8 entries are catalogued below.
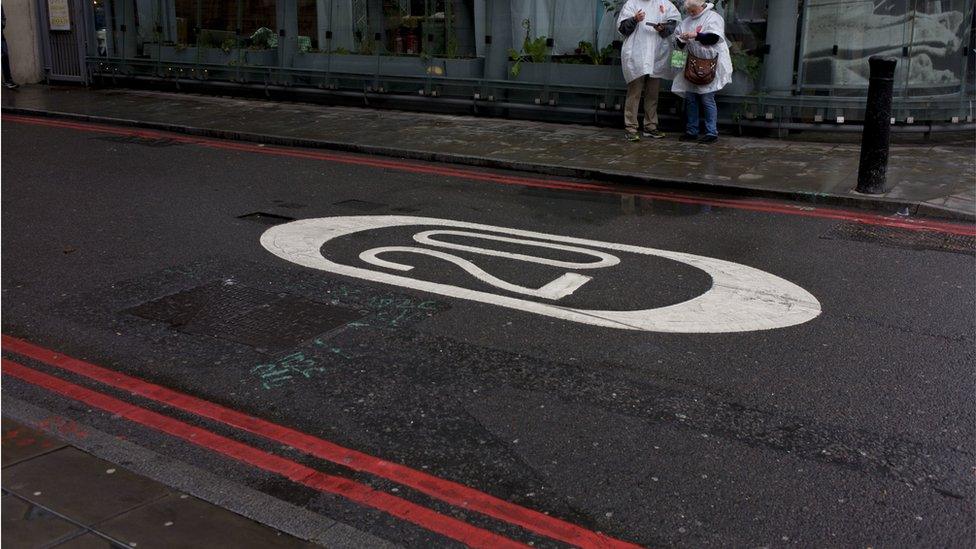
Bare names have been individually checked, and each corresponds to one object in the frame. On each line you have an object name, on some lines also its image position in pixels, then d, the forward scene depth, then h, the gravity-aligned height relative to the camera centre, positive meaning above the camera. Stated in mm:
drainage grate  7684 -1459
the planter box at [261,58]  17609 +7
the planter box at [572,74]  13836 -202
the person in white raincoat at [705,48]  12078 +181
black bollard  9078 -655
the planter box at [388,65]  15359 -93
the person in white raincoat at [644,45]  12555 +220
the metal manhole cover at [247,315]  5445 -1560
